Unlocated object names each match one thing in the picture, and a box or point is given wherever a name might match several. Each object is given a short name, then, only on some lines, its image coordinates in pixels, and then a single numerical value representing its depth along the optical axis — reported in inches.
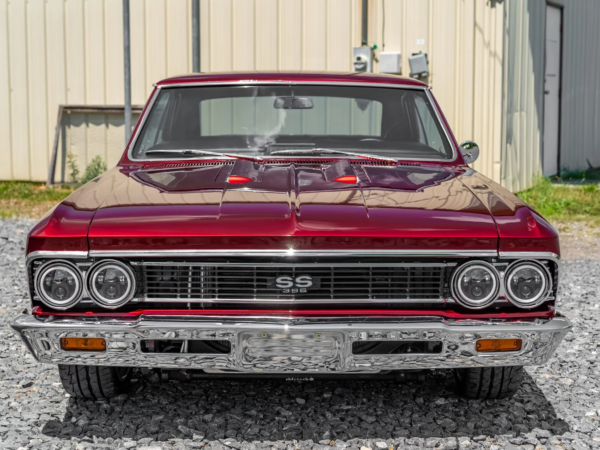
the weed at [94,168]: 425.7
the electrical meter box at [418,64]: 373.4
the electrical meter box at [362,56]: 382.9
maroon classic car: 112.9
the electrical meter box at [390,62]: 378.6
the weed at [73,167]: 428.8
